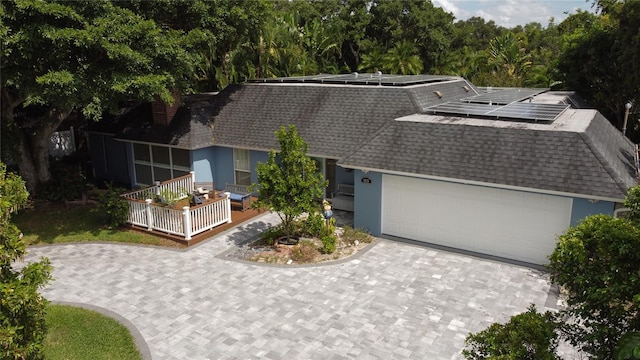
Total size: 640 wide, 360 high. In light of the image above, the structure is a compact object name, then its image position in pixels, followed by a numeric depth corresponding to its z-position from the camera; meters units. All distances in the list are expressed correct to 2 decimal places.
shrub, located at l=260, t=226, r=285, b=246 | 16.39
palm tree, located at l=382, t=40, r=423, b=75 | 37.97
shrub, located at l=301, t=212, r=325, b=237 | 16.39
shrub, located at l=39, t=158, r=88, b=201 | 20.84
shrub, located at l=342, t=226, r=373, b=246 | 16.41
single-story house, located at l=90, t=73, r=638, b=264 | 14.09
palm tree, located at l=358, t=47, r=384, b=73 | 40.72
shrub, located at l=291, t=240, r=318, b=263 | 15.09
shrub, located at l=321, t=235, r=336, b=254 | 15.48
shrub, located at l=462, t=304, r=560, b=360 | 5.57
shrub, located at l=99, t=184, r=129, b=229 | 17.77
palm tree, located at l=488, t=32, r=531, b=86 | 41.22
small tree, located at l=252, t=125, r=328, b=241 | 14.91
